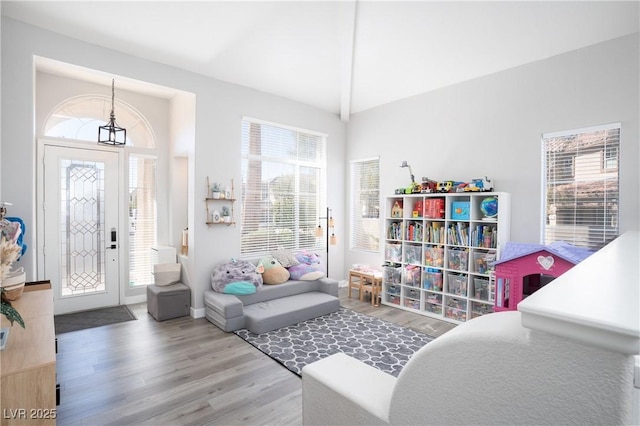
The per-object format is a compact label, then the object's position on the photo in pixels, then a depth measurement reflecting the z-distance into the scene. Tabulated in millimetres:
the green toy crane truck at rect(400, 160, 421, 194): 4573
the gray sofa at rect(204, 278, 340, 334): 3773
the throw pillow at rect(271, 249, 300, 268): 4923
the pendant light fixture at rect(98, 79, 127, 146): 3771
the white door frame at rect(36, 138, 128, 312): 4109
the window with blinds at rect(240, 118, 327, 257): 4898
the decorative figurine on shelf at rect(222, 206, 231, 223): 4496
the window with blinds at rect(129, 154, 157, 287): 4922
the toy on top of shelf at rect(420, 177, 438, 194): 4416
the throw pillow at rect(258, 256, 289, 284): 4570
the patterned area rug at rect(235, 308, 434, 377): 3115
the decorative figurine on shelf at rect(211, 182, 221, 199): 4371
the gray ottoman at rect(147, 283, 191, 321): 4113
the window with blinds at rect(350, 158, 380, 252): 5617
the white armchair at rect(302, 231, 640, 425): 499
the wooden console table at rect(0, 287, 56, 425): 1287
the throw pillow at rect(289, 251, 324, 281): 4840
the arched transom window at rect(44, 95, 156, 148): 4336
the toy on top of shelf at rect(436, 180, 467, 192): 4127
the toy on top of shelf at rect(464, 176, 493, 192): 3938
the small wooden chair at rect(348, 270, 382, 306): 4906
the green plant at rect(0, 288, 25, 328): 1459
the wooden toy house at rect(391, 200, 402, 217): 4844
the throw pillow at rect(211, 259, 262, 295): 4164
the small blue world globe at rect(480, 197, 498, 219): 3871
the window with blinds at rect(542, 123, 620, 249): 3338
